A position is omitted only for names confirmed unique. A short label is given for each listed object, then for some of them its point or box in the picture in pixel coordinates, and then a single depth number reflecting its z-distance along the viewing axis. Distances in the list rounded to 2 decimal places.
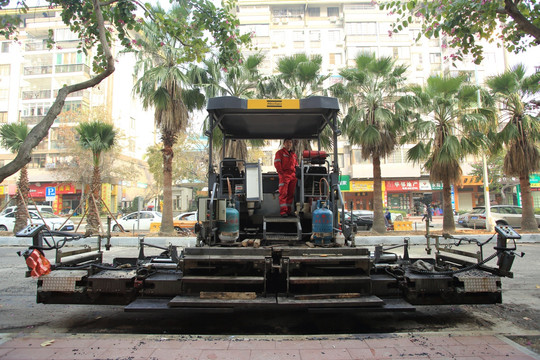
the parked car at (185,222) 18.06
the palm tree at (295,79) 15.31
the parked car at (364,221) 20.99
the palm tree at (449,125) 15.34
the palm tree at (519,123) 15.98
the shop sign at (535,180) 34.84
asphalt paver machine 4.30
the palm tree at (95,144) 15.58
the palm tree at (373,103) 15.58
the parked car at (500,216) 20.56
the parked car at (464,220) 23.01
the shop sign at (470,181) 36.44
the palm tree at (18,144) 16.58
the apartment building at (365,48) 36.41
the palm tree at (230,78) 15.09
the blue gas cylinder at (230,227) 5.14
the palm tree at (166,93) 14.90
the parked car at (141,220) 21.12
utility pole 18.19
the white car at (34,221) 19.19
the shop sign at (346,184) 35.41
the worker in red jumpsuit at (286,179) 5.89
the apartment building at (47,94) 35.91
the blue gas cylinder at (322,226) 5.05
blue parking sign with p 20.23
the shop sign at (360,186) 36.47
